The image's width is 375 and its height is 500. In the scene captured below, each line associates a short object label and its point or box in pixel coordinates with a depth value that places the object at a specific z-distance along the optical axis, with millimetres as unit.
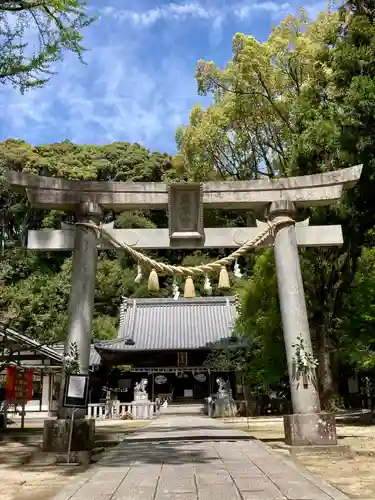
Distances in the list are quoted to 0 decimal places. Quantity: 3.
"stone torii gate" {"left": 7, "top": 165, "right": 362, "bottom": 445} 8438
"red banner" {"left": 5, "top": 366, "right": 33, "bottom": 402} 13750
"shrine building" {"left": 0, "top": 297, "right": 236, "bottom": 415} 25438
